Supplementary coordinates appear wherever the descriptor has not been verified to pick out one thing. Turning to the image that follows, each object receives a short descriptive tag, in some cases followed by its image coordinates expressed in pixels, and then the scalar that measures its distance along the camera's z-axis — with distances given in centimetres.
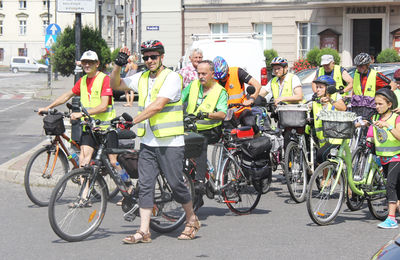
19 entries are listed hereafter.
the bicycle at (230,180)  1105
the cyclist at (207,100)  1150
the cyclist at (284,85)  1433
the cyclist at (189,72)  1565
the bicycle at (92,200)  953
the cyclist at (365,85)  1410
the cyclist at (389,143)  1076
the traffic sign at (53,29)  4565
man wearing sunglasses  960
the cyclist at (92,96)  1190
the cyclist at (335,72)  1517
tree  3704
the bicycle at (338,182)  1079
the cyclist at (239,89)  1295
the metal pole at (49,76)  5788
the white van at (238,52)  2547
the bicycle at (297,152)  1279
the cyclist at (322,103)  1234
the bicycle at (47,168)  1225
